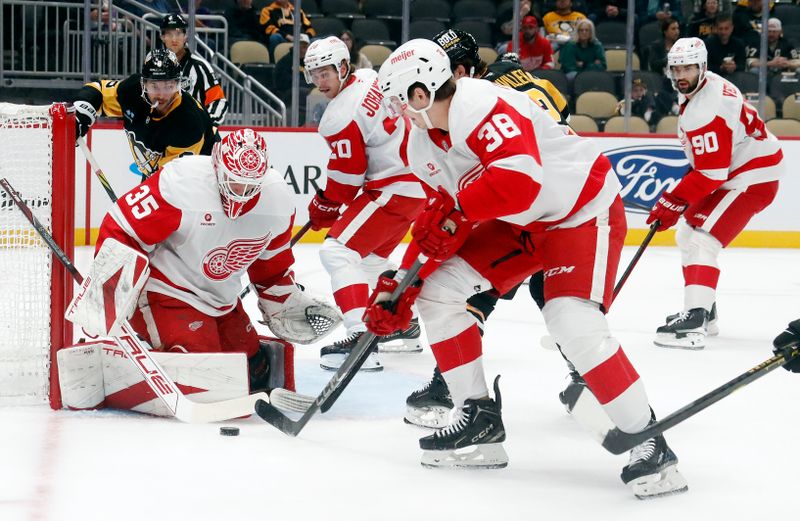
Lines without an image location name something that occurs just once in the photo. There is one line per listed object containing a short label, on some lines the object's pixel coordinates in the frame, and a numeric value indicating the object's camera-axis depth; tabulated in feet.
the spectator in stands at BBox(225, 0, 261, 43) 53.26
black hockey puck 20.16
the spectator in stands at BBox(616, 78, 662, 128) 53.26
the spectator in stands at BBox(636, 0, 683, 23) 54.08
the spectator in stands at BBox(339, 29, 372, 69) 51.47
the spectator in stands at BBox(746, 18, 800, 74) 53.88
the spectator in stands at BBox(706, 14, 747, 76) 53.88
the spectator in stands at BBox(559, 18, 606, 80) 56.03
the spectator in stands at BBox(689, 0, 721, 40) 54.75
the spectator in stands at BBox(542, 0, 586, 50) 57.26
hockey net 21.56
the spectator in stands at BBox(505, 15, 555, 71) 54.03
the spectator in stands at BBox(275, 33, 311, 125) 51.26
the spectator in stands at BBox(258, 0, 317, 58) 52.49
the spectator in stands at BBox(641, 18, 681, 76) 54.70
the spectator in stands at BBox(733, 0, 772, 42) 53.88
